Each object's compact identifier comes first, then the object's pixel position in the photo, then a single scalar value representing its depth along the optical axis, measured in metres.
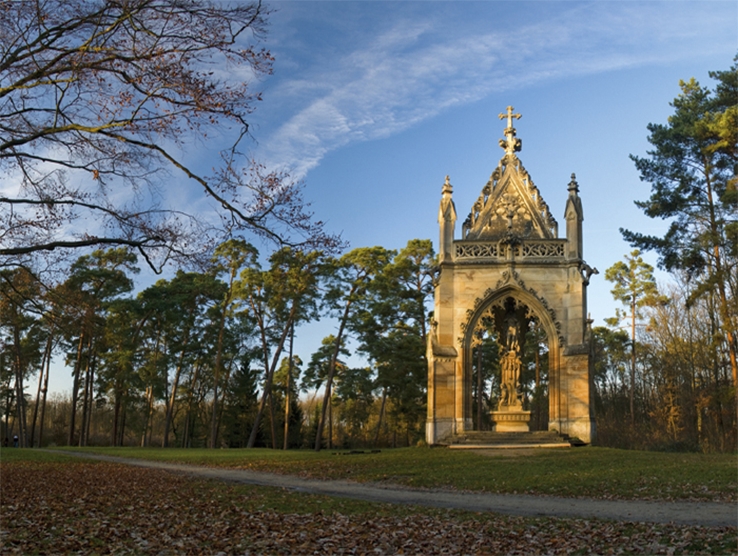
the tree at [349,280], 39.97
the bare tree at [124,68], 10.29
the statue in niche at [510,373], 26.25
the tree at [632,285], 44.69
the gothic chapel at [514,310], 25.25
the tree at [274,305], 39.62
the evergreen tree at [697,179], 27.27
